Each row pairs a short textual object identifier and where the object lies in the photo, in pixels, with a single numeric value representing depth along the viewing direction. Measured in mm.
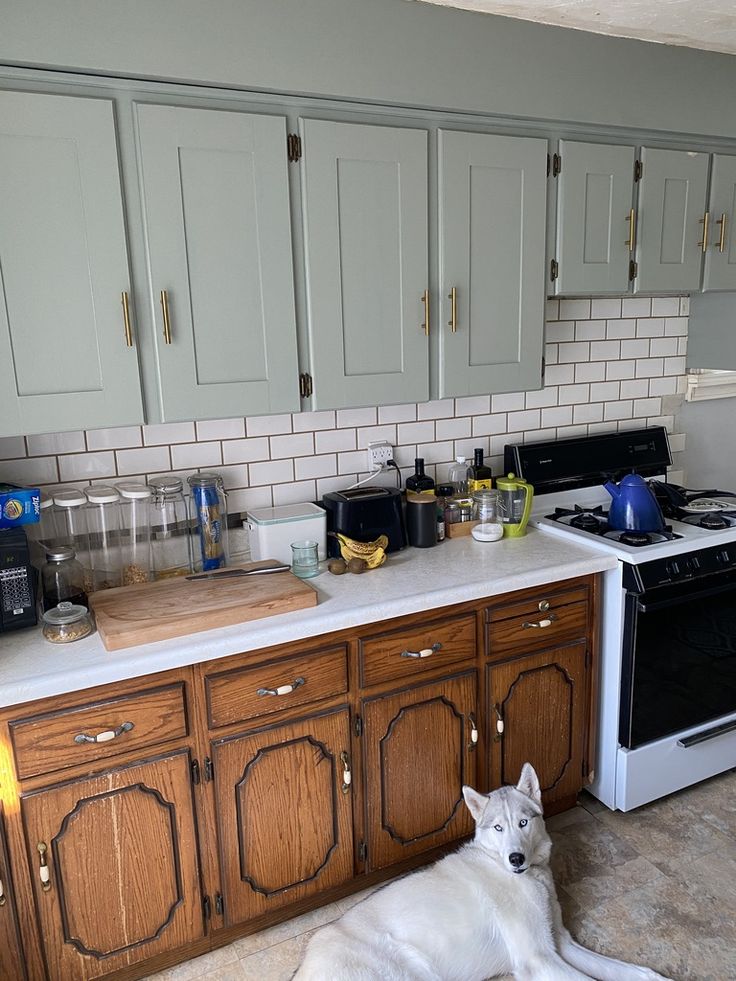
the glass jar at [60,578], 1989
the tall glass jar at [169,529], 2293
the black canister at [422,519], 2531
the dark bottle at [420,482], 2646
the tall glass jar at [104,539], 2203
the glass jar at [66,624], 1832
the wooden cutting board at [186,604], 1828
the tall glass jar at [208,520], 2299
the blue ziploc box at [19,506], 1875
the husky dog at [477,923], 1756
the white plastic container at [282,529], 2322
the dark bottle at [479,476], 2770
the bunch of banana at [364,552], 2326
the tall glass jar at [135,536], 2238
